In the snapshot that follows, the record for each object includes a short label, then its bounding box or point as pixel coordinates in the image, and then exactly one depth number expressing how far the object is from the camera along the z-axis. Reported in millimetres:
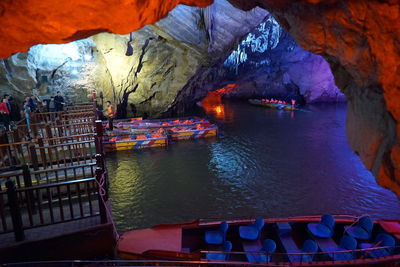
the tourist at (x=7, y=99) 11098
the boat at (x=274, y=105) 24334
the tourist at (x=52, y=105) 12922
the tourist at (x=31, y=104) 13329
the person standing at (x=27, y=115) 10641
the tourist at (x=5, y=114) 10680
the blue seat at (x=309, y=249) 5059
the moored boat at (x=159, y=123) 16650
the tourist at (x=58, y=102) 13811
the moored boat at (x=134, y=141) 13797
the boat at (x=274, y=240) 5129
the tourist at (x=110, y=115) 15798
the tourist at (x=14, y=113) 14027
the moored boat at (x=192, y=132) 15523
